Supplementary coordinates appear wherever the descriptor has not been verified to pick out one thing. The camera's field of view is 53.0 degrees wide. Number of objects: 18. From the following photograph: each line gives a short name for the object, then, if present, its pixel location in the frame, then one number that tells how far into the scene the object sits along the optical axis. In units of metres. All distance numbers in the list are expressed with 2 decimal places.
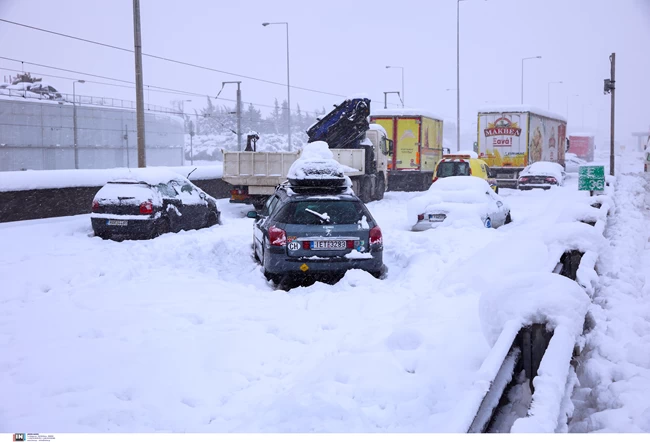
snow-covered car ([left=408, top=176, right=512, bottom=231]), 14.39
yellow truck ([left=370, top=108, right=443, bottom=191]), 28.38
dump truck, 18.81
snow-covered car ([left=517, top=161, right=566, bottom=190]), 30.06
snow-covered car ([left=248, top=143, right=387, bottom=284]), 8.80
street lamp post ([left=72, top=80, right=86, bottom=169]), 55.51
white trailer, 31.92
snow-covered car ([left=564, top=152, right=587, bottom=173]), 56.14
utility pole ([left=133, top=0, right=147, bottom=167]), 18.05
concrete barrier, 15.60
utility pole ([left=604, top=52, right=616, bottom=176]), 31.84
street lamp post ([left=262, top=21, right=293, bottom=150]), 38.78
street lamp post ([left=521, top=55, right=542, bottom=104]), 53.19
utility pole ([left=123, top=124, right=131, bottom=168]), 62.76
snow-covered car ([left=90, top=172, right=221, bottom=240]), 13.63
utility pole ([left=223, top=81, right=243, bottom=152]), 38.34
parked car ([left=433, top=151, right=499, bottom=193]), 22.69
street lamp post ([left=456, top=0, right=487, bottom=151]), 46.50
